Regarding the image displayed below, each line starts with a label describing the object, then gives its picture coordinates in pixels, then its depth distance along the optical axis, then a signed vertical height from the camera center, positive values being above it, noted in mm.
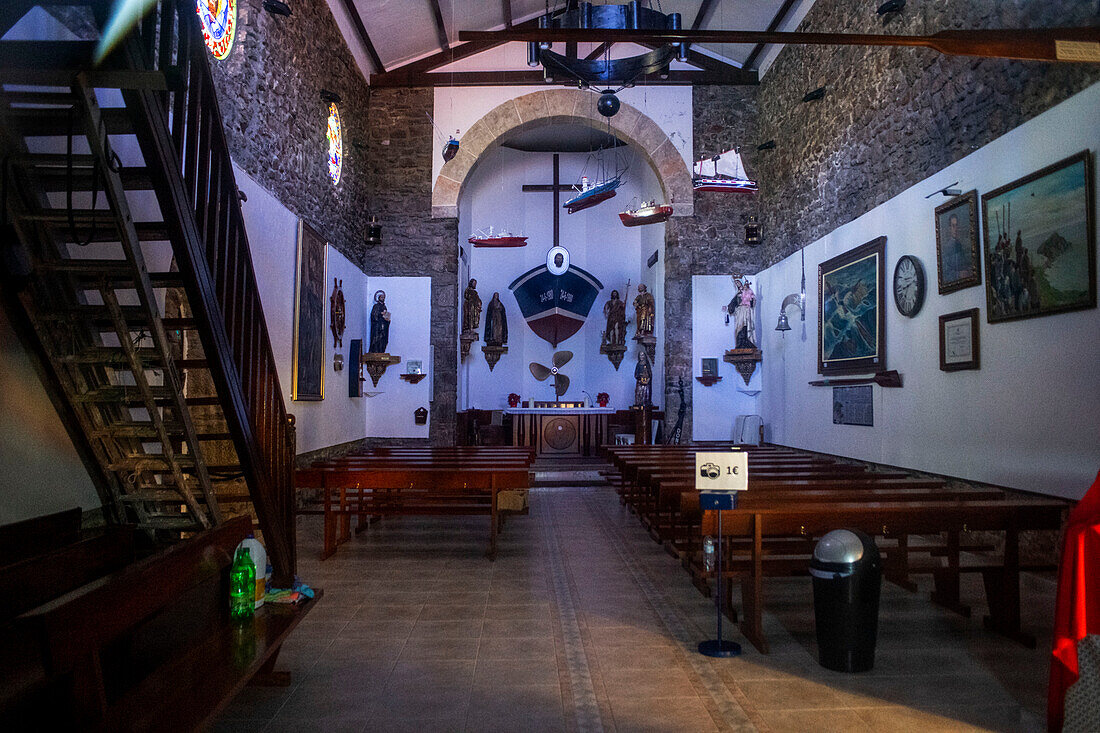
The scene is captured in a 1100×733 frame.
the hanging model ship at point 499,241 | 12917 +2997
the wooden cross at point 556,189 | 16312 +5044
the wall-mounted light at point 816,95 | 9414 +4214
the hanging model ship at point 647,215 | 11031 +3012
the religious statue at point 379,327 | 11820 +1241
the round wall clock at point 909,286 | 6875 +1177
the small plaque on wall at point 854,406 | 7910 -78
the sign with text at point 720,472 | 3541 -377
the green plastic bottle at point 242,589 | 2816 -793
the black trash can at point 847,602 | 3227 -963
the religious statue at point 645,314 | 13703 +1733
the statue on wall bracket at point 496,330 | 15273 +1539
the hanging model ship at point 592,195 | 11705 +3585
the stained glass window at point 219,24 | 6484 +3682
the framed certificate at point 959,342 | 5910 +519
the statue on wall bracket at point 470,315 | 13820 +1713
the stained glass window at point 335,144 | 10289 +3902
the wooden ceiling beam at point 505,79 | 12398 +5819
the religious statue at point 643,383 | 12836 +311
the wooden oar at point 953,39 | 3314 +1906
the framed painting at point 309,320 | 8461 +1016
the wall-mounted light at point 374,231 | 12031 +2949
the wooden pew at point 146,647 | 1639 -815
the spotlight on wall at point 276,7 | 7461 +4277
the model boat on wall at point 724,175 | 10266 +3555
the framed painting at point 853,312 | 7687 +1078
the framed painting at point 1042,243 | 4641 +1168
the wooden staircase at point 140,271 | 2510 +547
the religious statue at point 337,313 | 10008 +1267
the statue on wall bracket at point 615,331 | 15398 +1542
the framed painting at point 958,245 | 5926 +1404
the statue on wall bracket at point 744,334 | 11648 +1122
